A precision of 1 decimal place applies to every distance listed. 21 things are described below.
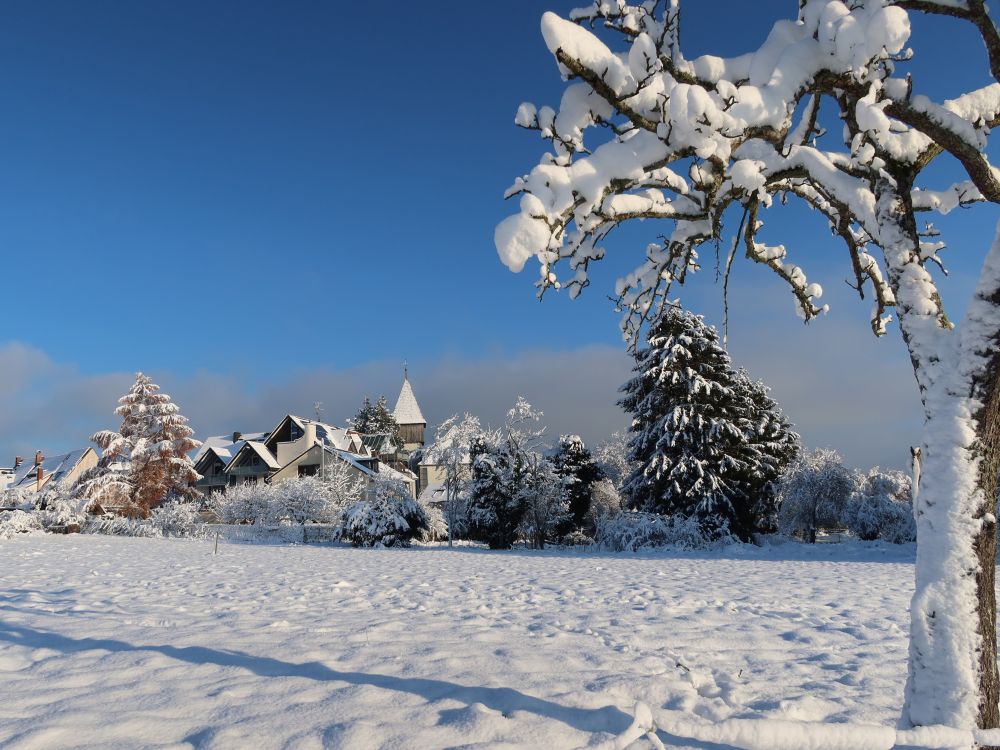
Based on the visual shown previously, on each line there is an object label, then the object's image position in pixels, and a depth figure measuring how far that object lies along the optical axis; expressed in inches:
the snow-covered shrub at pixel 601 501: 1344.7
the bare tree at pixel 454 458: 1128.2
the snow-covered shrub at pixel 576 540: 1156.6
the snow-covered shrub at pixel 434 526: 1067.3
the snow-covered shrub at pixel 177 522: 1202.0
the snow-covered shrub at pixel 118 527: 1194.6
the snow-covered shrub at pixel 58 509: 1197.7
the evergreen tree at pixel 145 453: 1358.3
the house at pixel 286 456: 1843.0
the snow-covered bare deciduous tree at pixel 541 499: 1037.2
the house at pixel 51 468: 2215.8
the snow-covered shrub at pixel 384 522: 992.9
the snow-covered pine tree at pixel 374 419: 3078.2
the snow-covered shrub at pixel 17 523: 1014.8
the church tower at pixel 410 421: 2760.8
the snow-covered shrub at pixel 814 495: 1013.8
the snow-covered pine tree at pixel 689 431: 928.9
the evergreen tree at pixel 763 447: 974.4
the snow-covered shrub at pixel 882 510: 888.9
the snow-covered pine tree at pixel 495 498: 1031.0
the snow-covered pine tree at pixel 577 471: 1256.2
